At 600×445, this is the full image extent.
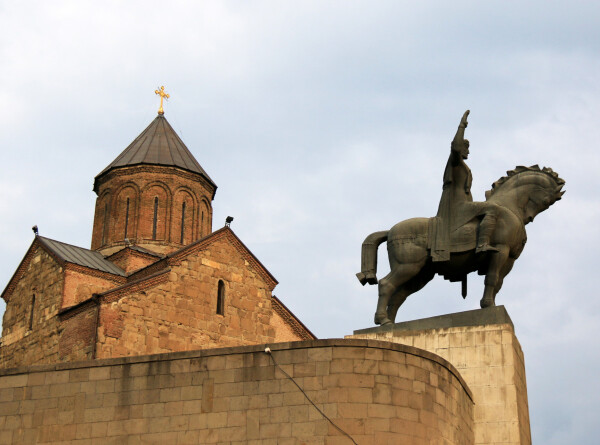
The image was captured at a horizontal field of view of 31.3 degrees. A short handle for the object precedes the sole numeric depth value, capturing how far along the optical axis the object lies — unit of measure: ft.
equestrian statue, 56.03
